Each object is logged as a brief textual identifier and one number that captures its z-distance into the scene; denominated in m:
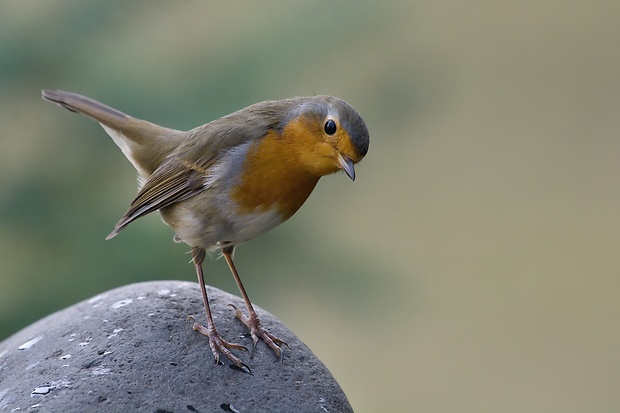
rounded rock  5.27
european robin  5.26
